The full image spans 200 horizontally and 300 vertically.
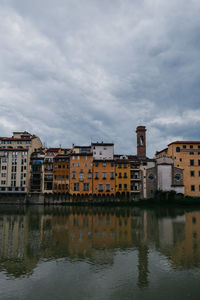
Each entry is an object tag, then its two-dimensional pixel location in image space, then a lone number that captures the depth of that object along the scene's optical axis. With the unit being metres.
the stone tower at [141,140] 81.31
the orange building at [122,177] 72.72
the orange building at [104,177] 72.12
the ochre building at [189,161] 72.81
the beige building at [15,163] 74.25
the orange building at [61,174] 73.91
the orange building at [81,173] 72.19
